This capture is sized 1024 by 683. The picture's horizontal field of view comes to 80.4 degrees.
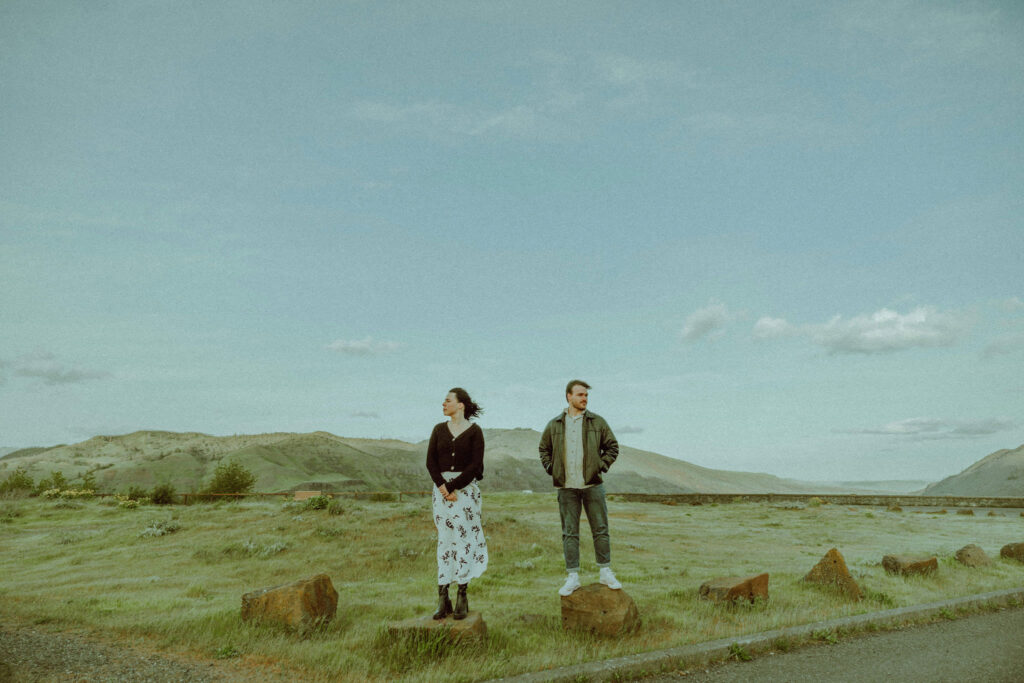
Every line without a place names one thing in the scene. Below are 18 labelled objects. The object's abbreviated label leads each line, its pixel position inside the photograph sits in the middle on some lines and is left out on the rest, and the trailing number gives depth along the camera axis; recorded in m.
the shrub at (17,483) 43.23
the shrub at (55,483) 44.97
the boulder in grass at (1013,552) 14.10
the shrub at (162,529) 19.20
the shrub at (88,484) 45.45
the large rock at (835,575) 9.73
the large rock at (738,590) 8.90
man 7.49
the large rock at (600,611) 6.99
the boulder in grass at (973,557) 12.82
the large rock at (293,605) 7.61
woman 6.82
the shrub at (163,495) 35.56
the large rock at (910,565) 11.71
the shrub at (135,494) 37.03
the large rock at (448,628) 6.35
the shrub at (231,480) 41.78
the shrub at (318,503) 22.81
